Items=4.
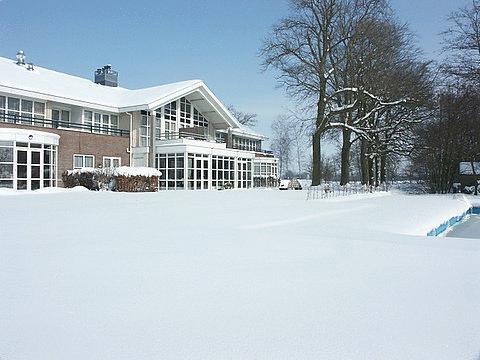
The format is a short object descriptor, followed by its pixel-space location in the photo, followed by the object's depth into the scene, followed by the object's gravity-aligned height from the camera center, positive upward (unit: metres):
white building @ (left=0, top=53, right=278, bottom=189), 19.62 +3.55
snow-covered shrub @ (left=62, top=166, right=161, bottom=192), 18.36 +0.38
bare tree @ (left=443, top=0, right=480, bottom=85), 23.47 +7.64
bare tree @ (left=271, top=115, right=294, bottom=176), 69.19 +6.86
